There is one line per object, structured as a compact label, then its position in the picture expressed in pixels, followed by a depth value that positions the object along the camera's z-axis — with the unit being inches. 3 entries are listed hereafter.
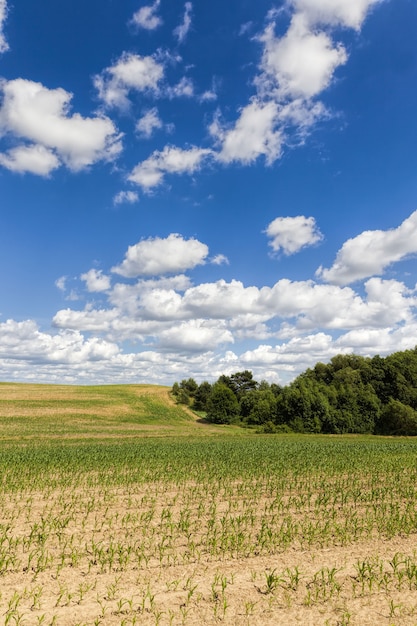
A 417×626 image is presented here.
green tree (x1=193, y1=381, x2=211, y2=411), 4315.9
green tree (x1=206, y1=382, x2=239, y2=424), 3640.3
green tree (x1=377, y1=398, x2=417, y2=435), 2827.3
